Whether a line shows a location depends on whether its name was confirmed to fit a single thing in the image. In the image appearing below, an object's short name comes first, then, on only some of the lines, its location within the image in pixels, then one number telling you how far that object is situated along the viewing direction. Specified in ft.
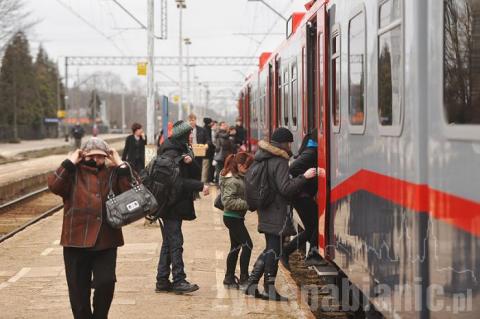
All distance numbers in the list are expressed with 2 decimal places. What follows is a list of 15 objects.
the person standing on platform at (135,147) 65.10
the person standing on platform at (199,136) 74.49
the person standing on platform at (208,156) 82.33
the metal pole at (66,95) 229.45
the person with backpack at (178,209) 32.22
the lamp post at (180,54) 147.13
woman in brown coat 22.49
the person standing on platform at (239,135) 87.51
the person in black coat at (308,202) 33.58
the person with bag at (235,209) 33.12
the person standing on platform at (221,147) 73.20
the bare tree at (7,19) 168.35
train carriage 14.92
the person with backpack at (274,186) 30.14
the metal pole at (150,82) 66.39
